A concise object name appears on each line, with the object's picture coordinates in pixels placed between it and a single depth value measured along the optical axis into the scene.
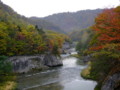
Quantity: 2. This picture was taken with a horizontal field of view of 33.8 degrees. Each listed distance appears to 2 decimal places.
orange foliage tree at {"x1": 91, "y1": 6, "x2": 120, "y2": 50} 28.38
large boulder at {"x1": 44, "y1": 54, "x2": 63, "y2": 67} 71.31
